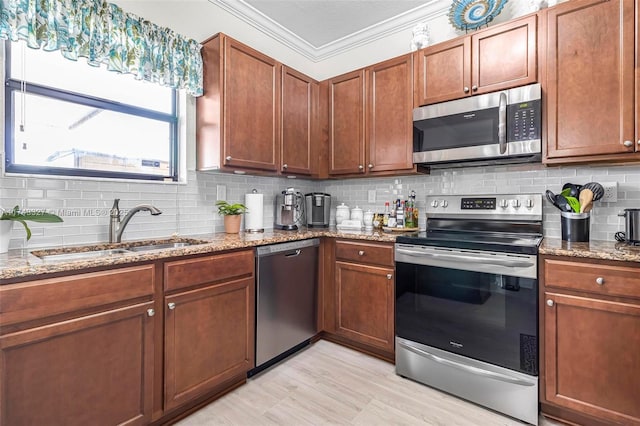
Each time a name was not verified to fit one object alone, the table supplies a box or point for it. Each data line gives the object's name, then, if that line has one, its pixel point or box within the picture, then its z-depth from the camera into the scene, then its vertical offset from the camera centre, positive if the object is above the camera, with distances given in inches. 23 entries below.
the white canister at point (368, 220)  112.4 -2.8
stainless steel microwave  77.0 +22.2
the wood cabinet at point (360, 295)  88.9 -25.0
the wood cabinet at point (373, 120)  98.3 +31.2
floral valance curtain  59.1 +38.3
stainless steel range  67.1 -22.5
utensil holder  72.8 -3.2
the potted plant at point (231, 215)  93.4 -0.9
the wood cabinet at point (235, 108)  86.7 +30.3
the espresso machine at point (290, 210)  108.2 +0.7
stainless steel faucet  72.7 -2.3
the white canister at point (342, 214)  117.3 -0.7
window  65.6 +22.3
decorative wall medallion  85.4 +56.4
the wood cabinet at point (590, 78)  67.3 +30.3
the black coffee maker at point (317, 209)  115.6 +1.1
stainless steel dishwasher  82.7 -24.8
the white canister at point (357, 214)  114.2 -0.7
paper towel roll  102.2 +0.0
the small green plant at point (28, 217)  56.6 -0.9
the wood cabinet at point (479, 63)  78.4 +40.5
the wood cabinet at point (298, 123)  105.2 +31.4
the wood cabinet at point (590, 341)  58.1 -25.2
